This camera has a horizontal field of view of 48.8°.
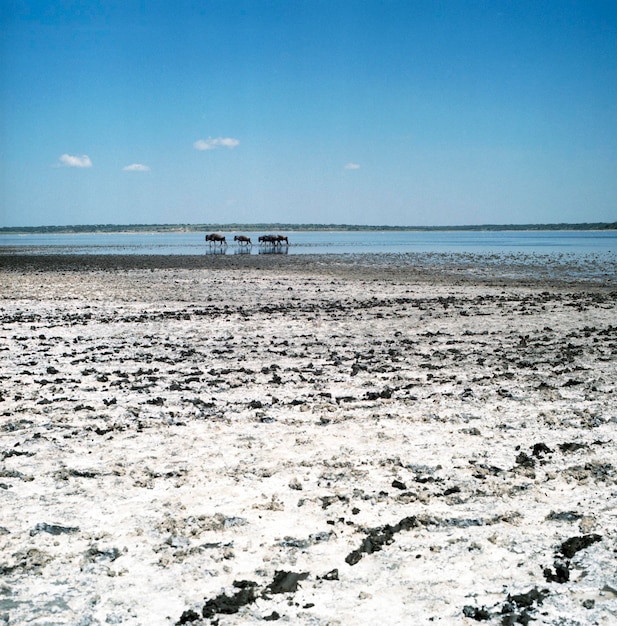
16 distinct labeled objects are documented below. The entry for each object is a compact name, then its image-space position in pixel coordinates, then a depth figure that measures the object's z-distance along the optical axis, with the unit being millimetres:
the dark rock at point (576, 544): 4888
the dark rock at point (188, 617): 4086
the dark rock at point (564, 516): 5477
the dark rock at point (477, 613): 4082
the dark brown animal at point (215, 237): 75406
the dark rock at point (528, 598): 4225
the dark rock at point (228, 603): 4168
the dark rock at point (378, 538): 4845
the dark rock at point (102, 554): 4887
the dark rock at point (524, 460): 6730
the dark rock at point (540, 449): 7066
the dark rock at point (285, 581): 4430
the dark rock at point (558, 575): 4527
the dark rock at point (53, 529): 5305
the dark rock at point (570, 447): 7137
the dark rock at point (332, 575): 4578
